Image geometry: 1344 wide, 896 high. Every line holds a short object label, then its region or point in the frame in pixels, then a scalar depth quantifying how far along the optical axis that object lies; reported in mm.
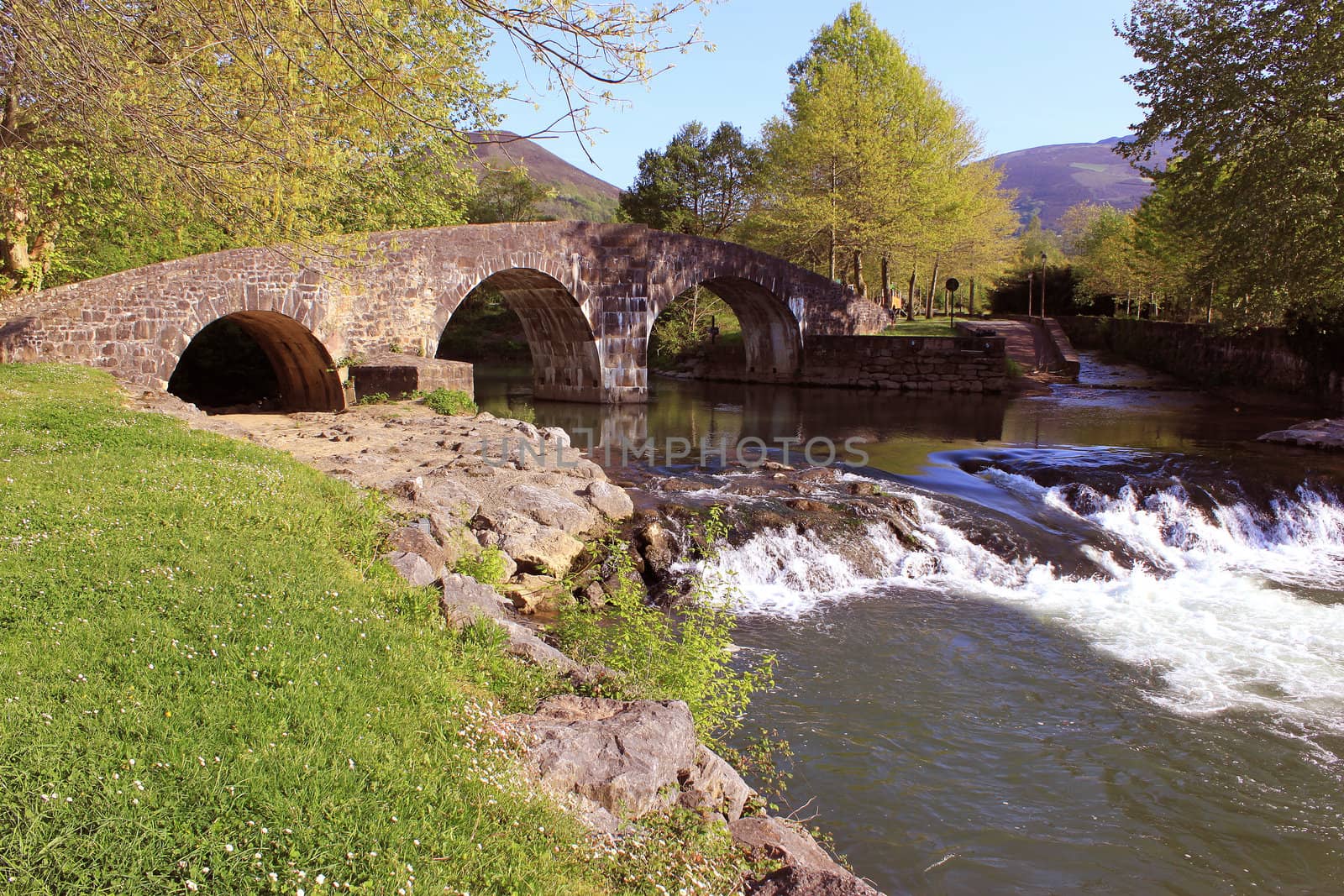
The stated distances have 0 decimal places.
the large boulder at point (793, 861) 3650
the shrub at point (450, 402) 16312
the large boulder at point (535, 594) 7695
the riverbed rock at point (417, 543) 6629
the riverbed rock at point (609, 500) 10117
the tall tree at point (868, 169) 32625
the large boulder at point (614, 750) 4035
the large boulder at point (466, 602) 5551
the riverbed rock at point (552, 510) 9188
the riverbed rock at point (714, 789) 4285
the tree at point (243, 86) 5824
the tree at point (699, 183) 43156
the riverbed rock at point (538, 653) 5297
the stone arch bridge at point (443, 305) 13500
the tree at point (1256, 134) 15180
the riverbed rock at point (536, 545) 8383
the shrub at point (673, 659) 5539
